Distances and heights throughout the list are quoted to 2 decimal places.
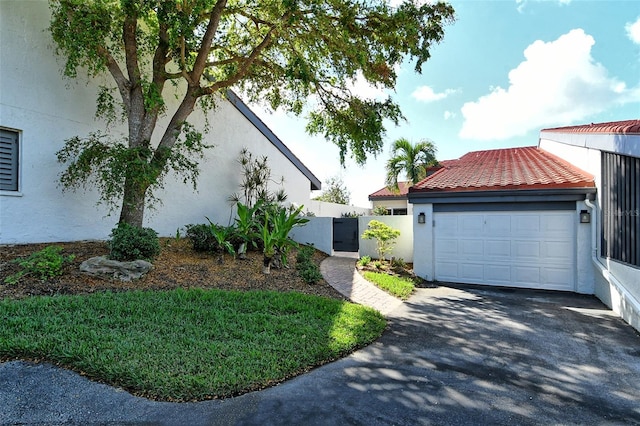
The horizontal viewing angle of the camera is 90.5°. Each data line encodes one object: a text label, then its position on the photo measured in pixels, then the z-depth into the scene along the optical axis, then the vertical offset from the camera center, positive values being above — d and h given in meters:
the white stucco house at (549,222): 6.40 -0.09
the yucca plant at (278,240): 8.20 -0.58
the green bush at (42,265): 5.77 -0.90
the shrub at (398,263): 10.73 -1.55
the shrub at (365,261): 11.13 -1.51
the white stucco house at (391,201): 23.78 +1.30
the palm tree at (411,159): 18.08 +3.40
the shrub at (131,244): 6.67 -0.57
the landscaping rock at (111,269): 6.39 -1.06
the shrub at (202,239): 9.05 -0.63
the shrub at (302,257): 9.08 -1.15
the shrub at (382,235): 10.73 -0.61
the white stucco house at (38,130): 7.16 +2.12
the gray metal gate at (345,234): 13.16 -0.69
